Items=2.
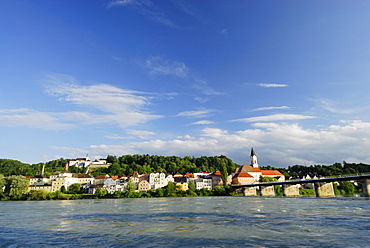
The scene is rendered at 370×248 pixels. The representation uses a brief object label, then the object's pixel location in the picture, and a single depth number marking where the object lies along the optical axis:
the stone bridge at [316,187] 54.44
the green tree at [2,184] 77.50
